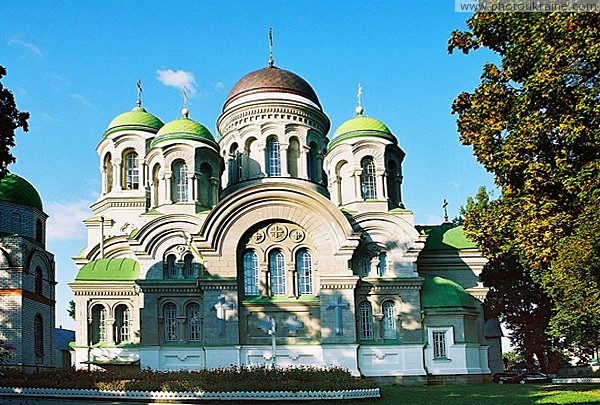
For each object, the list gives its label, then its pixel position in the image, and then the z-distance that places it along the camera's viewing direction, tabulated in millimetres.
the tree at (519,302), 35906
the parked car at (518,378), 31016
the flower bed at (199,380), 18484
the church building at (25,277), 26219
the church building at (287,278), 26312
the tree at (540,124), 14289
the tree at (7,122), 13641
